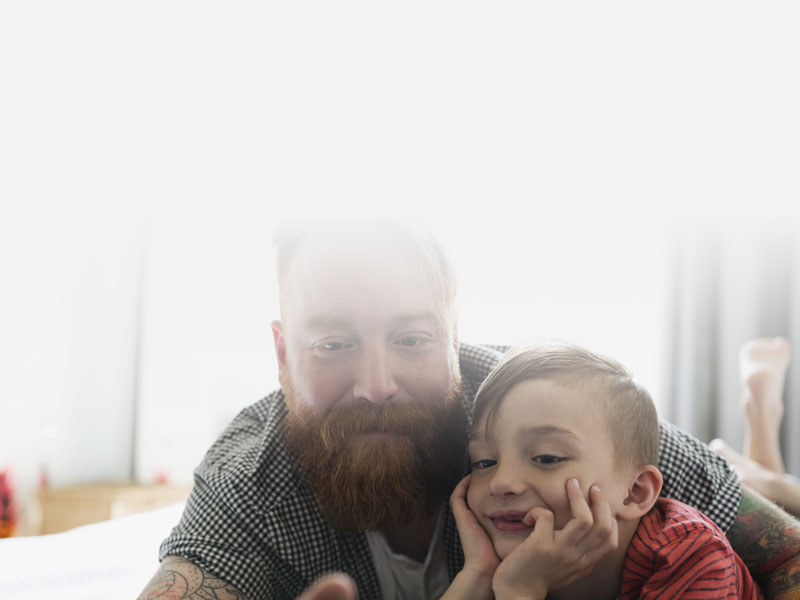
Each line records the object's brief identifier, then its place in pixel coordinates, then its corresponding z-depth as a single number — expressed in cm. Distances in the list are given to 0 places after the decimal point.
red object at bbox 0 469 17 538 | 329
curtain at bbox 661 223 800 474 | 378
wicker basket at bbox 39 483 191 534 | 337
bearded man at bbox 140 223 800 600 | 133
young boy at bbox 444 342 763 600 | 115
